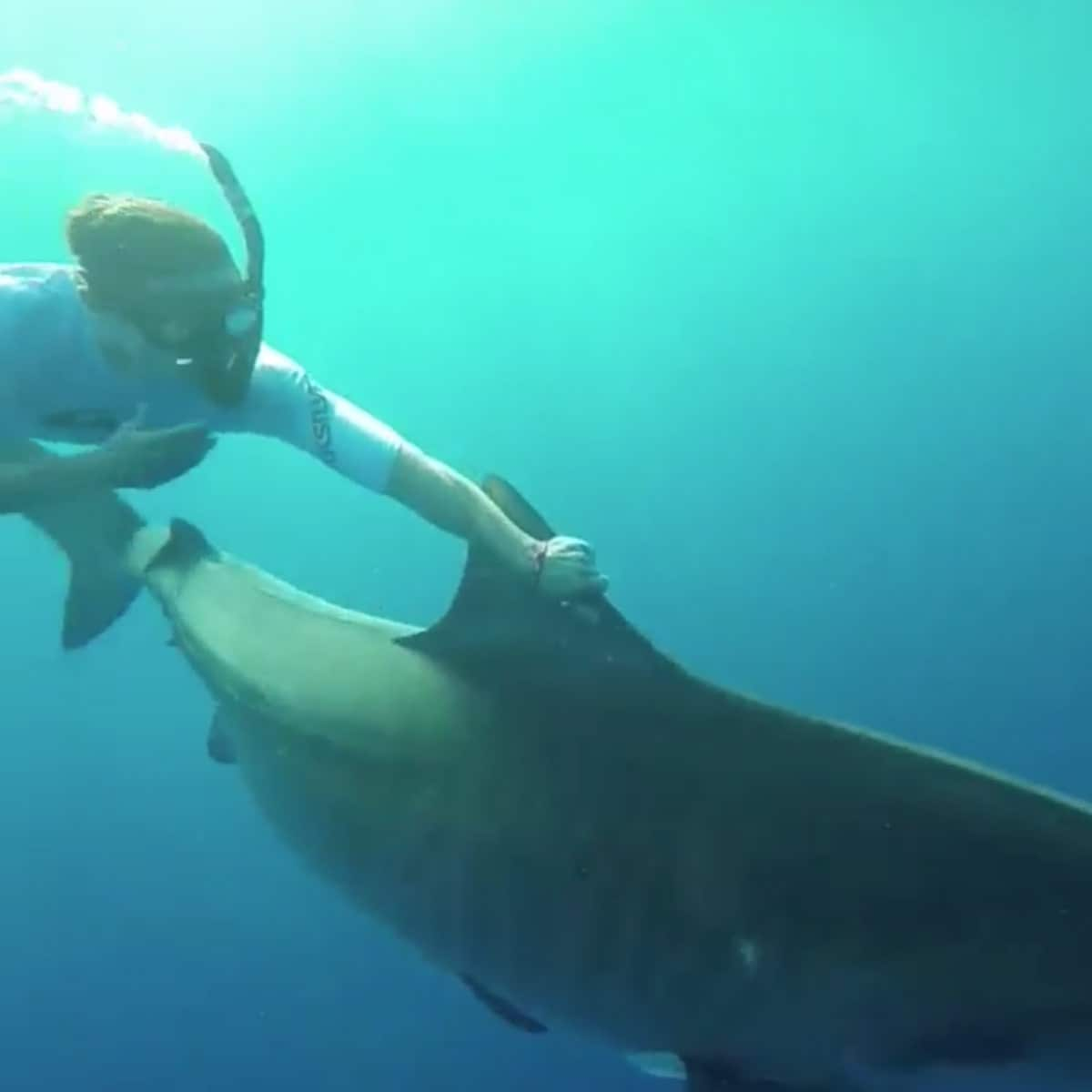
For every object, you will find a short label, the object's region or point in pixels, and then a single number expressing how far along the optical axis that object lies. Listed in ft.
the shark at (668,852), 7.59
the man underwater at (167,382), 8.26
